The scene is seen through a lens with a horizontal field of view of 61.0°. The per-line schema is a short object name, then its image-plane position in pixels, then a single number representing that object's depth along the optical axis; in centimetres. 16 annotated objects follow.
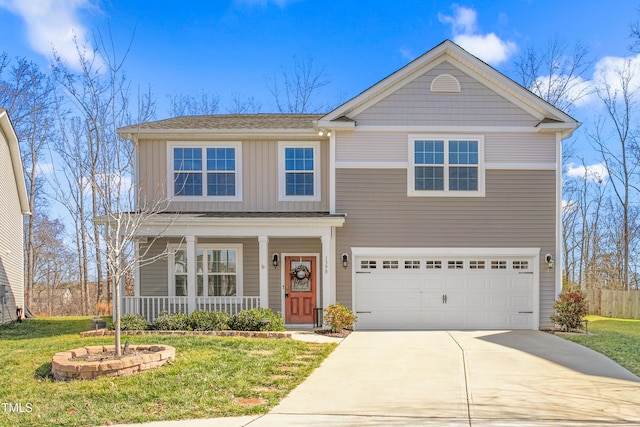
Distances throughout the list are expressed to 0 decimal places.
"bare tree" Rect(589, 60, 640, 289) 2562
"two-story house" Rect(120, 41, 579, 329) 1470
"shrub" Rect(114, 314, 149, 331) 1293
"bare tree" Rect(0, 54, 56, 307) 2486
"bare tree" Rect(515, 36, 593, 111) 2684
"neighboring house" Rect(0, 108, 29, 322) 1702
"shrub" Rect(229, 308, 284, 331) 1288
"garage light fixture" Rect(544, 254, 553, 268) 1474
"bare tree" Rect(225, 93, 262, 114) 3016
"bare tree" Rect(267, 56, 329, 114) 2928
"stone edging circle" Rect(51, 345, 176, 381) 787
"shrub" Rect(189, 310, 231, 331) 1286
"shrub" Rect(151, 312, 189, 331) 1290
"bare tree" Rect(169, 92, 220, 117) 2977
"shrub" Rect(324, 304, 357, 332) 1340
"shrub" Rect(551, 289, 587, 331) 1395
